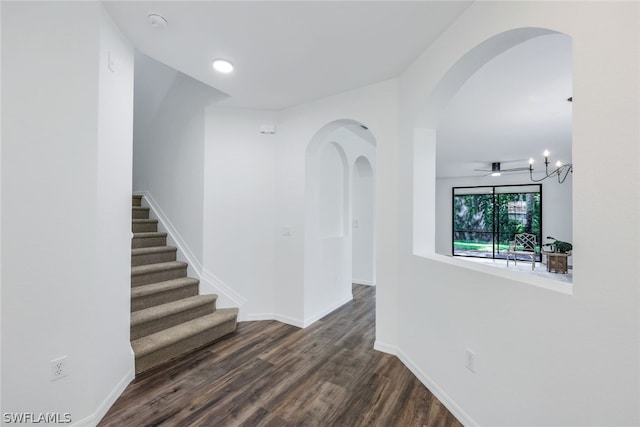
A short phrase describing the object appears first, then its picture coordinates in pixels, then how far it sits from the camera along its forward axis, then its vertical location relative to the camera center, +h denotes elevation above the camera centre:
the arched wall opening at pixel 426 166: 2.10 +0.44
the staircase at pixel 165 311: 2.35 -0.99
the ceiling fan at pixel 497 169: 6.68 +1.29
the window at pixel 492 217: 7.86 -0.03
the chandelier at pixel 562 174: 6.81 +1.17
